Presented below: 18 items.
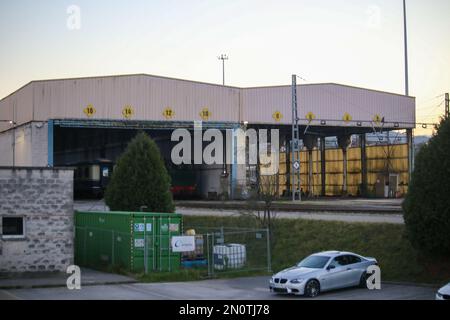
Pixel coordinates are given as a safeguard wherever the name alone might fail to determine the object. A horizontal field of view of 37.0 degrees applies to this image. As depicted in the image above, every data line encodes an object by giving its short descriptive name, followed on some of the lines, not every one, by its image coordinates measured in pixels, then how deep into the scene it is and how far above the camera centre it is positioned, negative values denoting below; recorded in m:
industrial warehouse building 53.03 +4.82
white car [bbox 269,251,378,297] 20.22 -3.12
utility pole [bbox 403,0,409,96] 57.69 +11.07
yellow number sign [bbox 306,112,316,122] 60.09 +5.12
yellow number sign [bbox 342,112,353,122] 61.51 +5.13
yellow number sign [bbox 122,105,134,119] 54.50 +5.06
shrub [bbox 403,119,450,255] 21.33 -0.84
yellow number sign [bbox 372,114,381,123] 62.66 +5.12
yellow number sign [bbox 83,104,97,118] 53.19 +5.09
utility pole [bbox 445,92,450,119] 46.47 +5.04
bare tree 31.95 -1.31
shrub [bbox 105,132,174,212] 31.11 -0.28
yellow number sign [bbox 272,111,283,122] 59.88 +5.02
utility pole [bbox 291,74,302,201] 50.46 +3.94
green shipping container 25.89 -2.61
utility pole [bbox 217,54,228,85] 118.19 +19.64
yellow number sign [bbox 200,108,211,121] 57.34 +5.11
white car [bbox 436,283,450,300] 16.38 -2.96
